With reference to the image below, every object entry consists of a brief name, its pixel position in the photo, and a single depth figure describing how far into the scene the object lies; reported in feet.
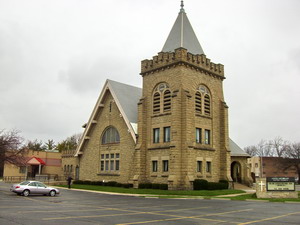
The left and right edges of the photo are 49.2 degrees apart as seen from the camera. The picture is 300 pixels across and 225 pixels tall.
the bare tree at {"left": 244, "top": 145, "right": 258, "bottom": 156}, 420.60
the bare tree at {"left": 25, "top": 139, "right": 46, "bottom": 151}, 305.73
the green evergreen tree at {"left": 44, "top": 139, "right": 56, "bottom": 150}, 317.83
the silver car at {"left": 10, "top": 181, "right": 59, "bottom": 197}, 83.17
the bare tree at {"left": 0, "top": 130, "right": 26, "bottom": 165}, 109.91
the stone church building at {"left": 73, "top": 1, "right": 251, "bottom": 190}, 106.11
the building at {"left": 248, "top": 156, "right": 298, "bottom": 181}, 271.57
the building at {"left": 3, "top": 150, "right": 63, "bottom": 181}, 194.49
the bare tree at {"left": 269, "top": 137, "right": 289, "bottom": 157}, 313.34
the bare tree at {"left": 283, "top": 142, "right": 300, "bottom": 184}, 243.83
